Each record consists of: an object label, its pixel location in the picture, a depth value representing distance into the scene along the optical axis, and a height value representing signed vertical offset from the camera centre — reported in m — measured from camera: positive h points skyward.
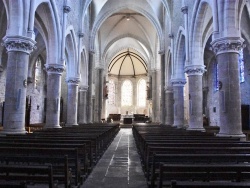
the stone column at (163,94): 23.49 +2.14
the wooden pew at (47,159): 3.78 -0.71
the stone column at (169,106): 21.22 +0.87
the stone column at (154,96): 32.10 +2.59
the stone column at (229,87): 9.18 +1.09
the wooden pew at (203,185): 2.21 -0.64
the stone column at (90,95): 25.41 +2.15
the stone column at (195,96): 14.17 +1.15
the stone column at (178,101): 18.19 +1.11
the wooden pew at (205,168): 3.07 -0.67
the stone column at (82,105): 23.84 +1.02
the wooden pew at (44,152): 4.54 -0.70
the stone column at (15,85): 9.55 +1.19
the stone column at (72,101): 19.70 +1.16
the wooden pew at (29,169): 3.03 -0.68
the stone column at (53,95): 14.77 +1.23
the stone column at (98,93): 32.06 +3.08
